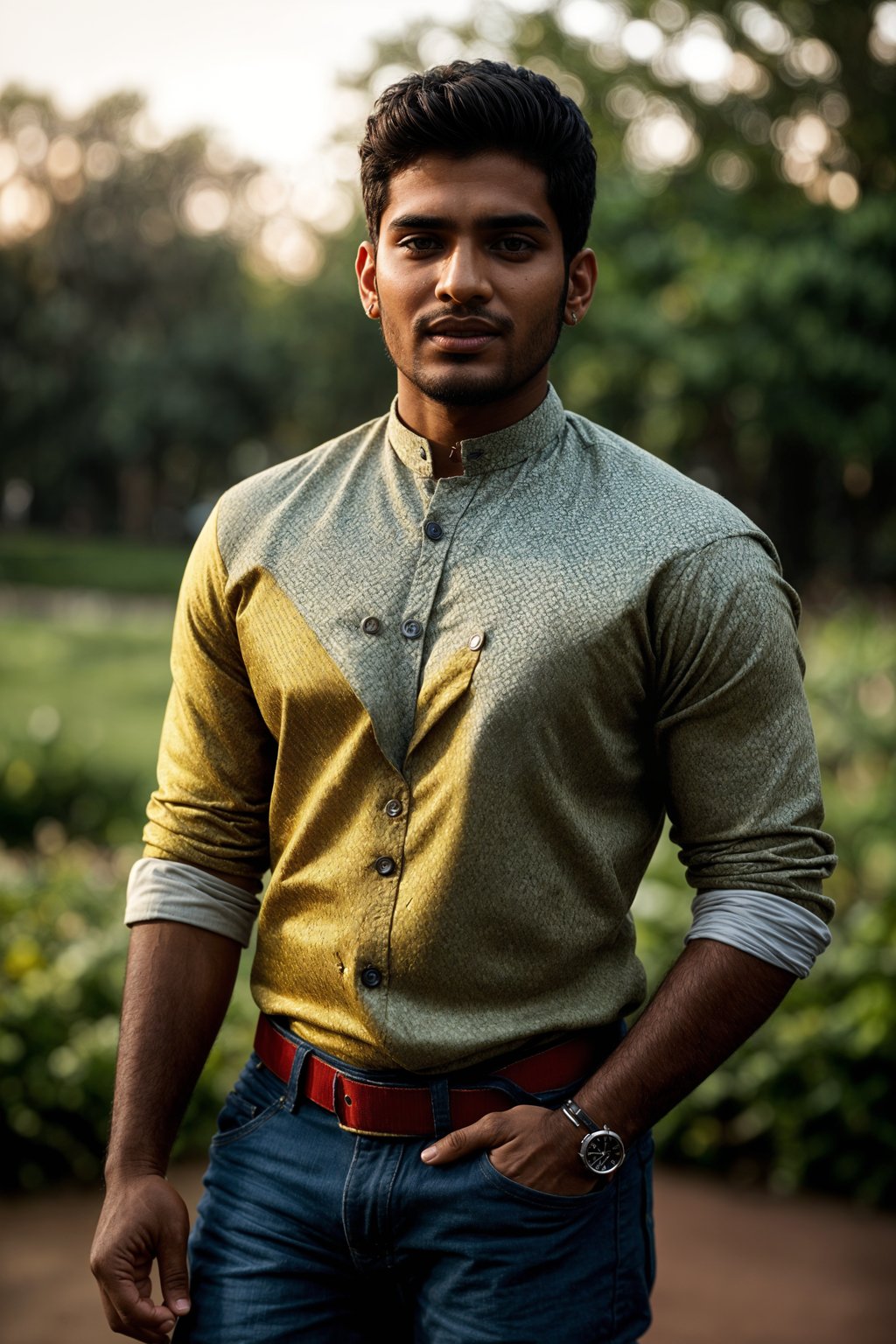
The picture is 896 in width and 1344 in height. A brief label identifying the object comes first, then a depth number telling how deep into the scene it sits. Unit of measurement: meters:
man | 1.88
